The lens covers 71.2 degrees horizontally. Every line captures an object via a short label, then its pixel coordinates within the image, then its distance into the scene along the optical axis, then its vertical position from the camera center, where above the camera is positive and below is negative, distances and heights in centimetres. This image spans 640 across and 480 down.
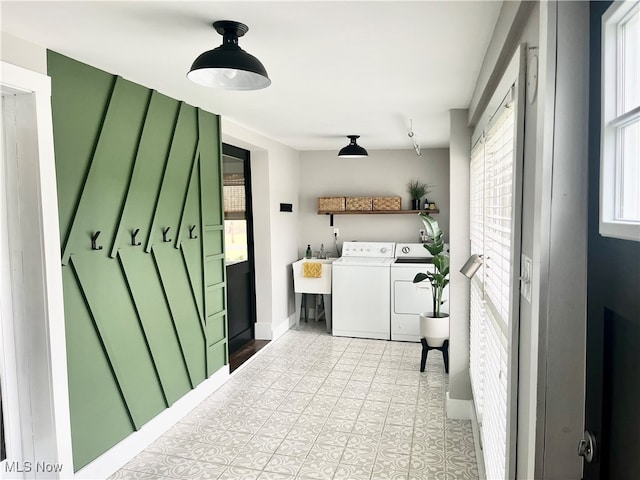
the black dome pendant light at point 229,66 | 172 +57
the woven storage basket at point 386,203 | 562 +9
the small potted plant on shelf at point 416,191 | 559 +23
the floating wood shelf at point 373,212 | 559 -2
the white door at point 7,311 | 203 -44
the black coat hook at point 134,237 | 270 -14
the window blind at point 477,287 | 242 -48
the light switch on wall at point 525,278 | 125 -20
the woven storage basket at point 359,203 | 569 +9
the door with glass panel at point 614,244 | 89 -8
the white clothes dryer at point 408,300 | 496 -101
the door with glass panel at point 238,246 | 459 -36
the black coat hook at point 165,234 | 301 -13
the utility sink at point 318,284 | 538 -88
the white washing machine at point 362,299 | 511 -102
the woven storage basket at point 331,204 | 575 +9
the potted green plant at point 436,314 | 392 -96
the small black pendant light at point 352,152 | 439 +59
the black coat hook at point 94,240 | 238 -13
